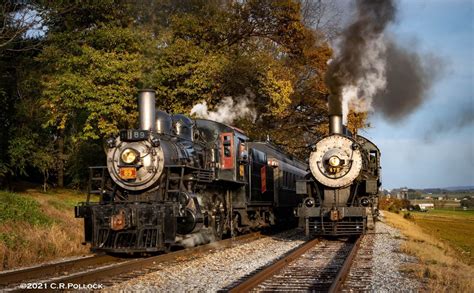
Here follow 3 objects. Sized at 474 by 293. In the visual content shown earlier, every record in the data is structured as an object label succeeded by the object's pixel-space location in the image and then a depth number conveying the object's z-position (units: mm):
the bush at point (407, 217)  44944
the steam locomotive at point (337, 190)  17919
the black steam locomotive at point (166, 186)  13352
